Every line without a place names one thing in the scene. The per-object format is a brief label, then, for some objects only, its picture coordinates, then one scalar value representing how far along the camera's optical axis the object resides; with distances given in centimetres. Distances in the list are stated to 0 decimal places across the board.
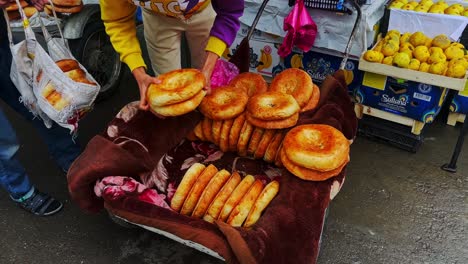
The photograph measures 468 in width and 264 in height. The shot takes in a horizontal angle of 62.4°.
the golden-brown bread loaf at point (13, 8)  276
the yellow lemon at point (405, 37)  346
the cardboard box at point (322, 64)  368
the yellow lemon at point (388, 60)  324
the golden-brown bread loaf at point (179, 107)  216
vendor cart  170
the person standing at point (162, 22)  229
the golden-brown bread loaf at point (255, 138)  234
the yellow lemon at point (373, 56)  326
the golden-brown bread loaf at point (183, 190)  203
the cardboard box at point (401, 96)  320
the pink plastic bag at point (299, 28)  349
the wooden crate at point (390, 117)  333
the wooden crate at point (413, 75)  296
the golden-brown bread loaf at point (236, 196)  191
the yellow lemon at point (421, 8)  363
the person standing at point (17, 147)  254
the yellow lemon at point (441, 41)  330
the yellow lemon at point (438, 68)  304
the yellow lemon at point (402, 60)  314
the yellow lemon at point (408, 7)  366
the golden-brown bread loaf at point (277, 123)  222
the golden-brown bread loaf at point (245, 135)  234
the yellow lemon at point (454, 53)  318
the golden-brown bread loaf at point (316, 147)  191
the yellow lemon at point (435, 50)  322
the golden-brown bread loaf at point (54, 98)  238
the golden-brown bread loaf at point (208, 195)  198
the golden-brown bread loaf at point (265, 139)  233
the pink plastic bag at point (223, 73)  280
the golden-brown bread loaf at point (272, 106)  218
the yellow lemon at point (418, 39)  340
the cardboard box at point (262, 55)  403
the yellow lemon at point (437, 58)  313
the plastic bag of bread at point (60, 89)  235
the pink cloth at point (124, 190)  197
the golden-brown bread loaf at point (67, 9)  350
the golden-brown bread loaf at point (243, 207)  187
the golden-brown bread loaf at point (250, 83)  263
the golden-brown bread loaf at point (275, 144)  231
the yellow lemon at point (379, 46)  339
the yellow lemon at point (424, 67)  311
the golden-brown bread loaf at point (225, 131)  239
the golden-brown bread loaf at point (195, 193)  201
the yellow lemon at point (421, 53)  320
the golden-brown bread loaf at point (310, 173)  195
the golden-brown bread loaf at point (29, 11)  328
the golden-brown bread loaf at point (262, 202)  187
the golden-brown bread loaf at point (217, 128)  243
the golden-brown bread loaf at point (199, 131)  252
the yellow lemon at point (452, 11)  354
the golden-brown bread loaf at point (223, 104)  233
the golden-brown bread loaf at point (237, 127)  237
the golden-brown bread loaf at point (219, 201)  193
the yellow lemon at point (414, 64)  313
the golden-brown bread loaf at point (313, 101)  242
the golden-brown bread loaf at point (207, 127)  249
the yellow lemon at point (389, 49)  328
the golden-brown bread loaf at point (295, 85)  242
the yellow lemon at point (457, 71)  300
